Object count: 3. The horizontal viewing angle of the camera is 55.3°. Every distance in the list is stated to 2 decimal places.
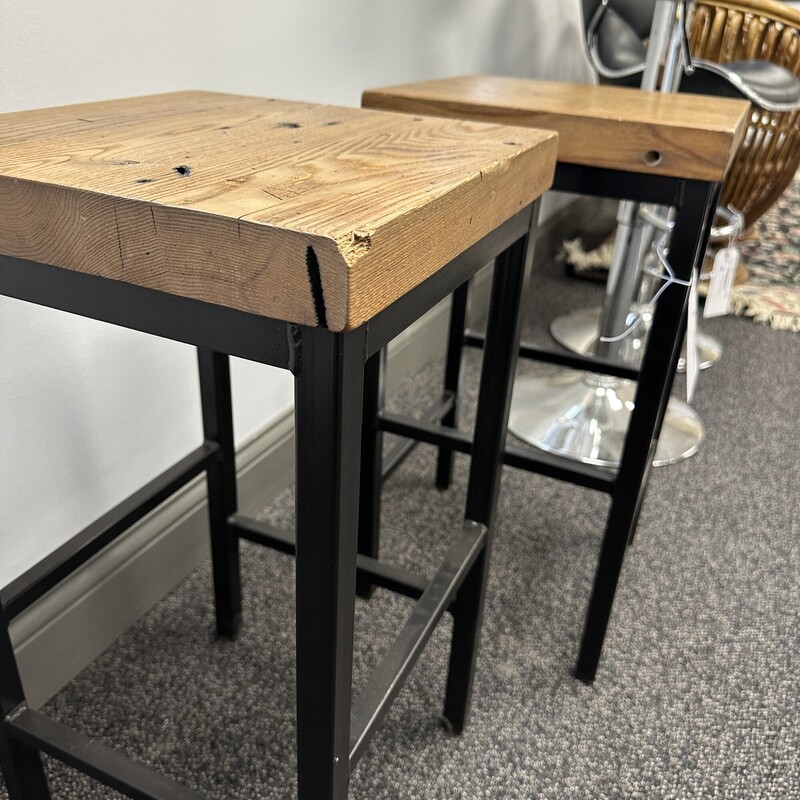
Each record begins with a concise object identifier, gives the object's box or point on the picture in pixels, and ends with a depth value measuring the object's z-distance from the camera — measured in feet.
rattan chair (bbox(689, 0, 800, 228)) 5.61
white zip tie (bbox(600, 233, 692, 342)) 2.60
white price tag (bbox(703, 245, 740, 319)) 3.31
